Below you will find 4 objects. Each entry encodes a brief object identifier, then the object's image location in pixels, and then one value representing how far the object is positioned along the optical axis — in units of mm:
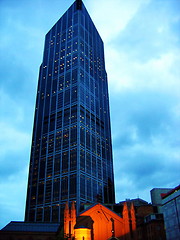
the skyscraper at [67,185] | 178875
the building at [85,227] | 94438
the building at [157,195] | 148875
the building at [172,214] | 91612
